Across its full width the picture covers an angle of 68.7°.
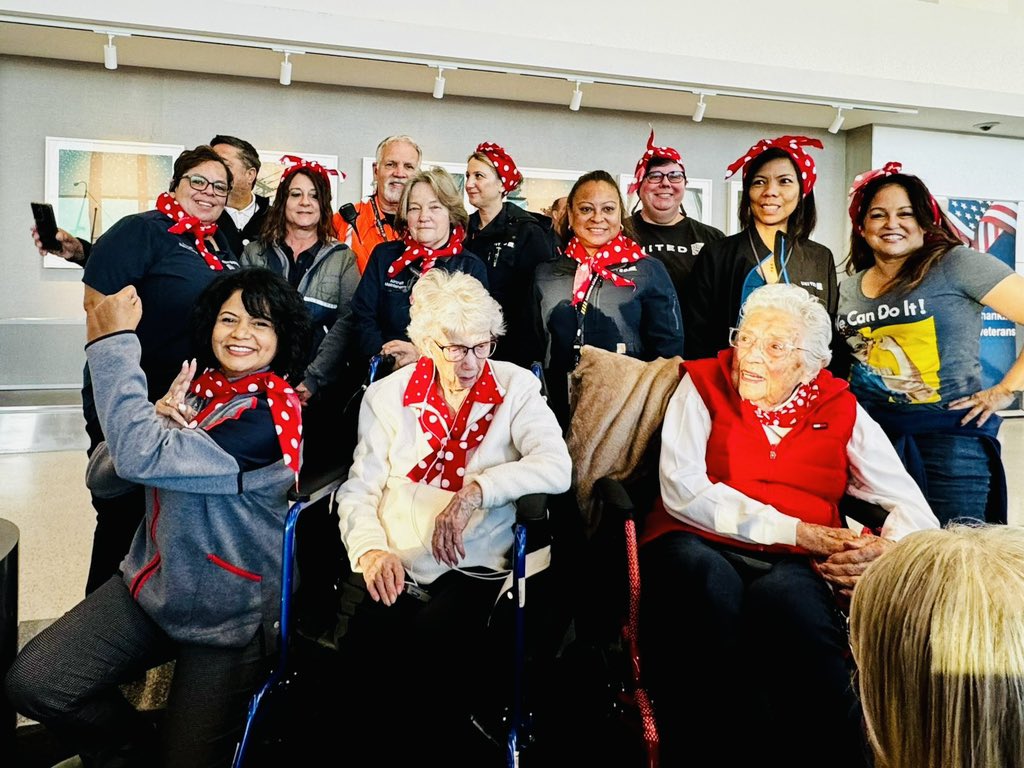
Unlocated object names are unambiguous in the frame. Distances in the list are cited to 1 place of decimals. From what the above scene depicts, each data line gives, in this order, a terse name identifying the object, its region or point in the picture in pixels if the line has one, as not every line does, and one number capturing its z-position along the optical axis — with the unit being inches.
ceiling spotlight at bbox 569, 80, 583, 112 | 254.6
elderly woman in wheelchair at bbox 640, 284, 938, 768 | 63.3
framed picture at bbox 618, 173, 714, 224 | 304.7
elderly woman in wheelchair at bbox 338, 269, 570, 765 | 67.6
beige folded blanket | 87.0
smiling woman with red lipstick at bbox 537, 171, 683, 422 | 104.3
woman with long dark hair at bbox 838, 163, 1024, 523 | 91.7
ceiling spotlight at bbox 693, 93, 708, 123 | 262.4
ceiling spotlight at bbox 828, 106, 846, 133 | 277.9
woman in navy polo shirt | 93.2
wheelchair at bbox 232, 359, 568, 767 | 66.1
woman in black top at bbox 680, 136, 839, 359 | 107.0
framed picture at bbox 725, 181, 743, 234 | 309.9
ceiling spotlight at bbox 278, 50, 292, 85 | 224.5
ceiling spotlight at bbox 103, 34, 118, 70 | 204.1
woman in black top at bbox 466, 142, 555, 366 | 118.4
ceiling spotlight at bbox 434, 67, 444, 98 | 236.7
